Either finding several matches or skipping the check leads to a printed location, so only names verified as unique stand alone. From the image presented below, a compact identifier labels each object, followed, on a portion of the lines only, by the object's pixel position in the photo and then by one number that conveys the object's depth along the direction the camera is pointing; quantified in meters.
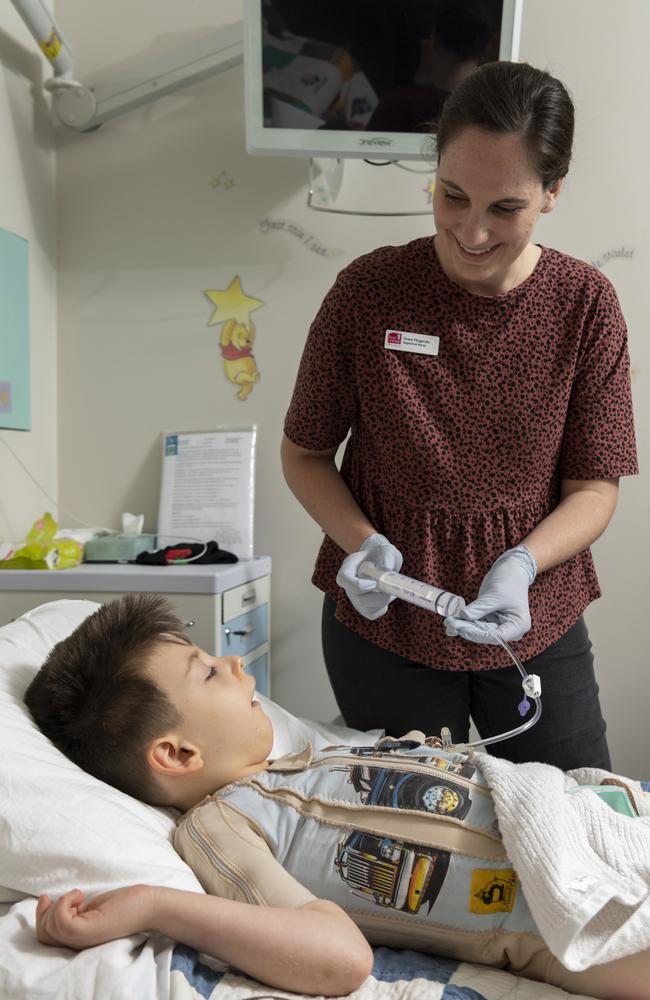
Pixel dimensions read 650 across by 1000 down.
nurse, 1.50
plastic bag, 2.24
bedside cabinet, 2.17
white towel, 0.97
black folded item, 2.35
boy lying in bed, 0.97
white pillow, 1.04
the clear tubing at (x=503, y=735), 1.27
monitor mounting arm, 2.46
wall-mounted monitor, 2.19
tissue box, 2.41
